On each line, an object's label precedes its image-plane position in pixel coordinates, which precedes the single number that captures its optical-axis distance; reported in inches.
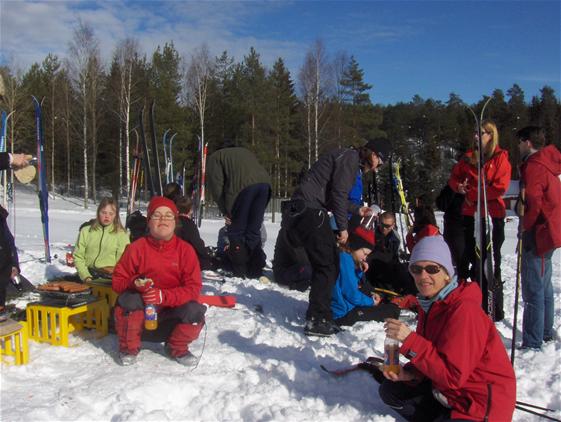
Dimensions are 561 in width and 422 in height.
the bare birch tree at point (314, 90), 991.0
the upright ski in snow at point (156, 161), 251.1
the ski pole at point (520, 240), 138.9
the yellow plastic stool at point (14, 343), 121.4
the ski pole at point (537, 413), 102.2
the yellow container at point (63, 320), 138.2
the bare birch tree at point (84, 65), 1040.8
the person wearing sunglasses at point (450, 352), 88.7
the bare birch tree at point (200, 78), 1095.0
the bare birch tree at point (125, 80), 1012.5
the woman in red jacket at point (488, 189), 168.9
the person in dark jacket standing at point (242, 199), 243.1
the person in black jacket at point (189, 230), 218.7
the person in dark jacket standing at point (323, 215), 153.6
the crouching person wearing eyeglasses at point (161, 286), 126.0
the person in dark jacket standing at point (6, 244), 139.3
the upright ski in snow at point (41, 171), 263.3
